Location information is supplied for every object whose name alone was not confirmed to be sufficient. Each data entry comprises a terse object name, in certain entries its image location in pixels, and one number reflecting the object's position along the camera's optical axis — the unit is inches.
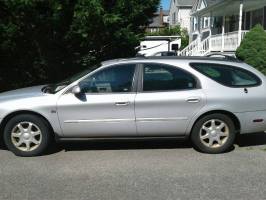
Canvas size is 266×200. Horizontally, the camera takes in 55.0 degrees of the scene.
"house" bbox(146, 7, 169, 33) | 1508.7
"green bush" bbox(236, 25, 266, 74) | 373.5
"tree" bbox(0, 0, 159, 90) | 221.3
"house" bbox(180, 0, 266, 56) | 516.4
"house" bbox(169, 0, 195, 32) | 1209.8
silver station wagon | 151.7
